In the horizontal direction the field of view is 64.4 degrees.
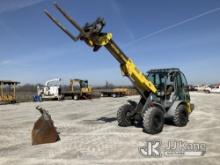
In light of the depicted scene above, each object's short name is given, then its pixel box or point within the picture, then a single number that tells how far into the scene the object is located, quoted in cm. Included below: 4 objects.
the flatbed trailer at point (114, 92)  2867
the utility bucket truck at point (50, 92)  2533
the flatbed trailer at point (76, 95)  2497
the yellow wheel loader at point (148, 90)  638
